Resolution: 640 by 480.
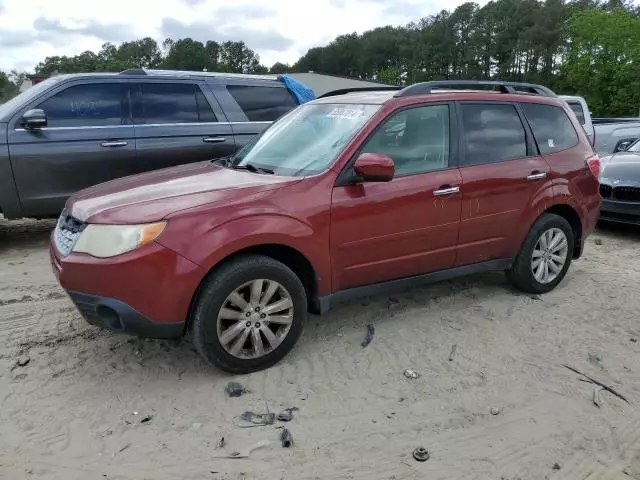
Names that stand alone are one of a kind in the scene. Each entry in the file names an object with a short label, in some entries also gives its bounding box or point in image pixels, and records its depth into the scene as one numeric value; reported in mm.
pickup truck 9867
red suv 3125
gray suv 5680
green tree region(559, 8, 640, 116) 39688
